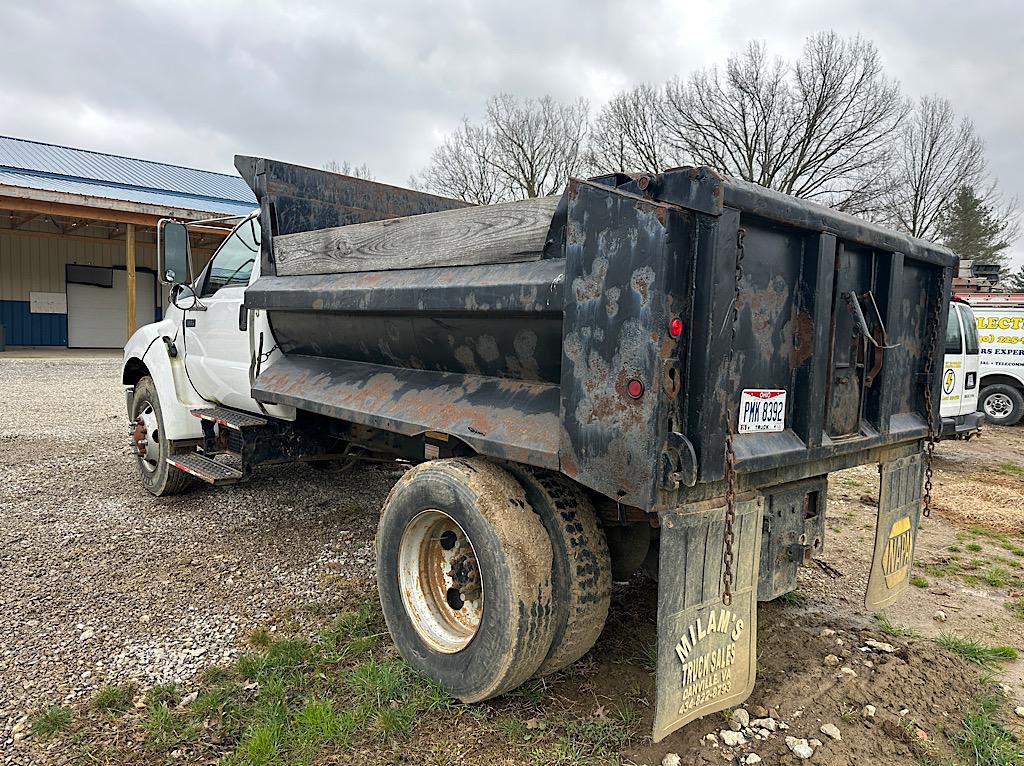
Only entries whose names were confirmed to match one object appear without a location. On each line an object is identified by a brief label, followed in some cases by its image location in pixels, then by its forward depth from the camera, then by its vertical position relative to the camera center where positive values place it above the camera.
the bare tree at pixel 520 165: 36.22 +9.03
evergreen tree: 34.06 +6.16
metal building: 21.70 +2.27
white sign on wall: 22.88 +0.50
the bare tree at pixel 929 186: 32.56 +7.73
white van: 11.30 -0.11
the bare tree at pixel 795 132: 29.09 +8.98
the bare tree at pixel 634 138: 31.45 +9.18
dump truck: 2.22 -0.23
